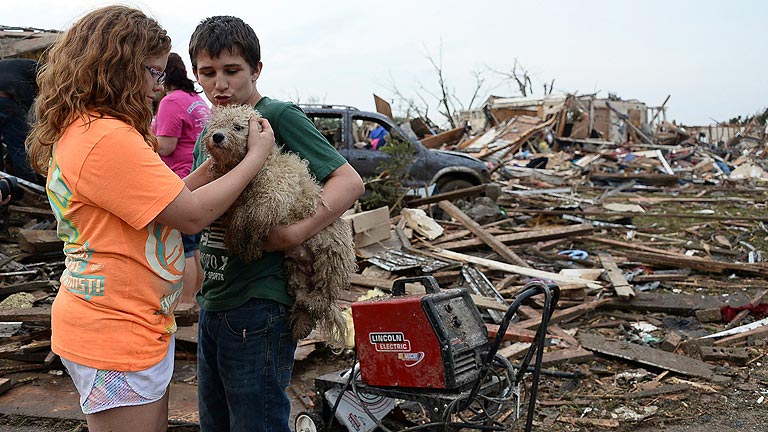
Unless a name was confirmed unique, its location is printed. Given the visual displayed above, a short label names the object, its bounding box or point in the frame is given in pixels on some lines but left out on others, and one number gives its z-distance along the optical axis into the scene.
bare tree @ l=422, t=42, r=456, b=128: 37.00
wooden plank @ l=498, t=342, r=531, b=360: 5.33
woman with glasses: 1.88
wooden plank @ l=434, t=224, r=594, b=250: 9.09
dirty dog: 2.28
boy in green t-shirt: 2.24
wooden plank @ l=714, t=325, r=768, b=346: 5.91
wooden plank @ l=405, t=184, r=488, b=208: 10.66
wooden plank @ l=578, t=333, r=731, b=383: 5.19
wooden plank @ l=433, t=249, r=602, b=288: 7.33
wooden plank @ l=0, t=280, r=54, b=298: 5.92
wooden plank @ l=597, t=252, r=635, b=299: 7.07
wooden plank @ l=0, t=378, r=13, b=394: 4.60
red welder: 2.58
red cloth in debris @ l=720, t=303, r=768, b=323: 6.56
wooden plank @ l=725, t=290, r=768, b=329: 6.44
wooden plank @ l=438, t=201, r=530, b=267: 8.48
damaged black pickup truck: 11.27
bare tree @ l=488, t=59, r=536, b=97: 41.84
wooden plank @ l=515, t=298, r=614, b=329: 6.24
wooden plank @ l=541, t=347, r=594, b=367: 5.44
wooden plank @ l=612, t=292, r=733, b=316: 6.85
